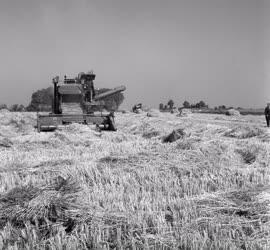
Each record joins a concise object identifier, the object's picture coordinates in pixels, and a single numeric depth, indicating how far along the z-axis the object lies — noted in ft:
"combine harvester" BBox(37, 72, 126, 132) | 63.10
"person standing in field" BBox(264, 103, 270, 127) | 75.11
